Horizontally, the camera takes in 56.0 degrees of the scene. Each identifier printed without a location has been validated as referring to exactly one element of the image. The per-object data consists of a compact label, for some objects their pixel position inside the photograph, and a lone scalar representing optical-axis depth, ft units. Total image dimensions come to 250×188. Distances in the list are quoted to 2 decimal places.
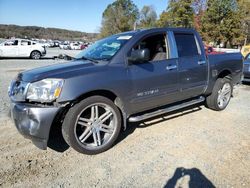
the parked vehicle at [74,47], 160.86
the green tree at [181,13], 142.61
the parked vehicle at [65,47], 163.02
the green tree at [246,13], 123.65
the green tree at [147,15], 245.53
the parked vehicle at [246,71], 29.37
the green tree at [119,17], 212.29
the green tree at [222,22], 117.19
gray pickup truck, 10.31
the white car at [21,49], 62.18
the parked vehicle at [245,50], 45.32
